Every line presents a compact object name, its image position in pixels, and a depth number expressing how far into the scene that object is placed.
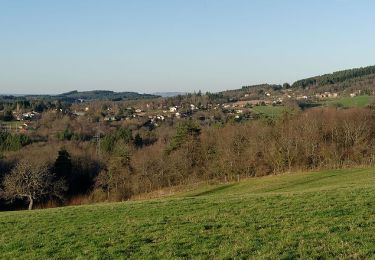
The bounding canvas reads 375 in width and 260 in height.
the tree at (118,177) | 63.56
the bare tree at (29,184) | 53.22
